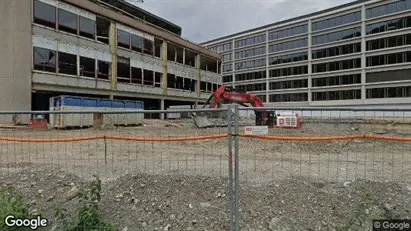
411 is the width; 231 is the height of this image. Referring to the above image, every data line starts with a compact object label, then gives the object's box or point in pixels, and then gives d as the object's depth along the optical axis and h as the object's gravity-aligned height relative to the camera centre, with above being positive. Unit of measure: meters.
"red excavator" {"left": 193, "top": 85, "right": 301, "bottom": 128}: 22.73 +1.09
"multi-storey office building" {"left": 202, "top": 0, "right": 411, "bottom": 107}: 59.28 +11.98
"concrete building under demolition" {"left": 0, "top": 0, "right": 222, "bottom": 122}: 25.39 +5.40
